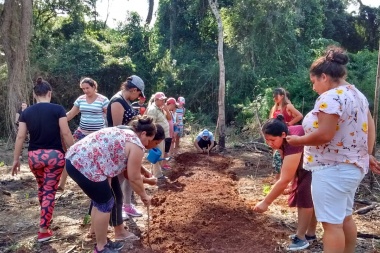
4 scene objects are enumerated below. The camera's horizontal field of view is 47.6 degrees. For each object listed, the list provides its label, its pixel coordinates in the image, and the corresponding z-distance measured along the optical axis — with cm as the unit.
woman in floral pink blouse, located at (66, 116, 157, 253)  345
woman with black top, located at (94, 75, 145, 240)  464
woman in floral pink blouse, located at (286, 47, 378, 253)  289
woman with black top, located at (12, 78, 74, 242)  433
